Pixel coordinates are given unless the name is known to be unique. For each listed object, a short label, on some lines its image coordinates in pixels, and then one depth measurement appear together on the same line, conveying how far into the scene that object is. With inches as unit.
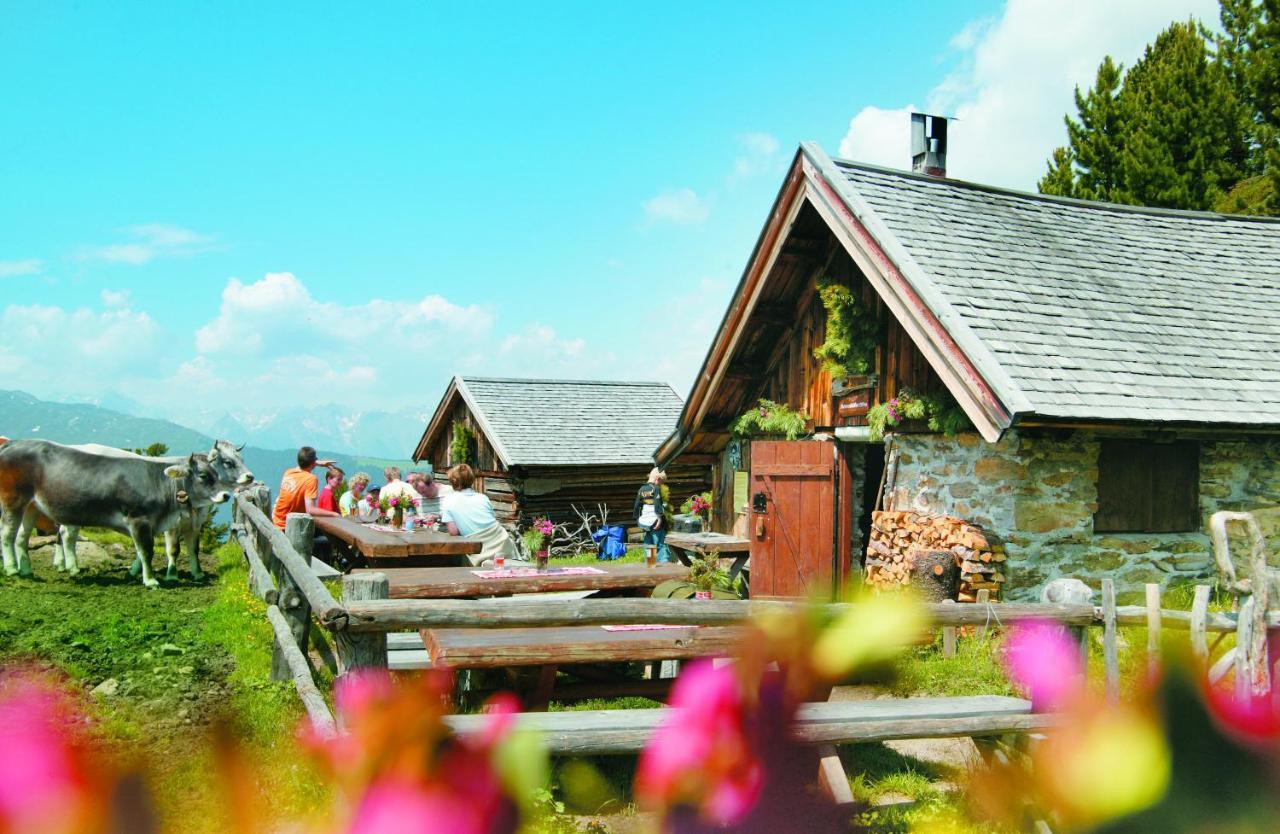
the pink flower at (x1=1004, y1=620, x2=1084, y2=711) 38.9
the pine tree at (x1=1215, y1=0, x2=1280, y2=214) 789.2
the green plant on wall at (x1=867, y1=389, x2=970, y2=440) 348.8
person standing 586.9
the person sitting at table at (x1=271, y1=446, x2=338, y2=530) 441.7
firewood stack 332.2
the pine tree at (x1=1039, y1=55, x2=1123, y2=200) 848.3
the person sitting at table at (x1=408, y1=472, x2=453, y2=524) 475.5
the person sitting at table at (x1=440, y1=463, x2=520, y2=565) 345.7
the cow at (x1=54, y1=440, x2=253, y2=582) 437.4
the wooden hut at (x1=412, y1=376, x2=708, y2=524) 848.3
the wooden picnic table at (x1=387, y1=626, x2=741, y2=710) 176.7
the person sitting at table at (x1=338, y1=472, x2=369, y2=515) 526.6
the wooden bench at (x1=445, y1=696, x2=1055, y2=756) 147.9
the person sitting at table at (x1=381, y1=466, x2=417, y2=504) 441.7
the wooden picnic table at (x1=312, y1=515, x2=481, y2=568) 315.9
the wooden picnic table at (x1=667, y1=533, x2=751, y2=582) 454.9
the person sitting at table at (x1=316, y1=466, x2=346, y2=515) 488.7
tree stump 331.7
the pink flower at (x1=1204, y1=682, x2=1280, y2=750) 36.1
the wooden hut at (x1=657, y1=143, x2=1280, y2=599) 327.9
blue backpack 788.0
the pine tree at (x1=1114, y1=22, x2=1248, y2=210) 800.9
